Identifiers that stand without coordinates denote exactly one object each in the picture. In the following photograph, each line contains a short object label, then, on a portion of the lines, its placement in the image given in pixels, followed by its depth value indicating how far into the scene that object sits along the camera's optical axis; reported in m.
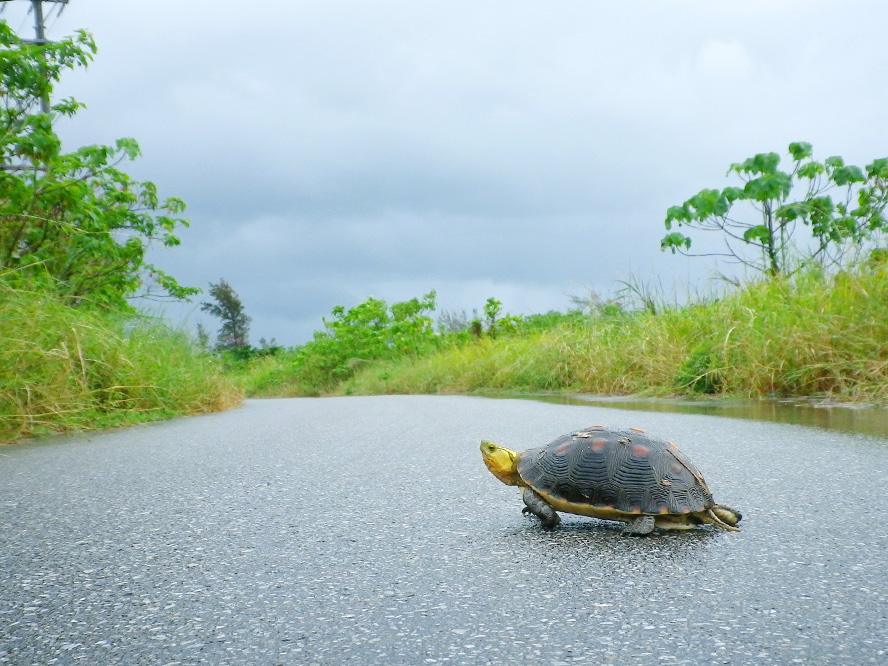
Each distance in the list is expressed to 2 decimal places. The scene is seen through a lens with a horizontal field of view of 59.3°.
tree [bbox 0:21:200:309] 8.18
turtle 2.28
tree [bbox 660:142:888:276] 16.38
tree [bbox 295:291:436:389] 29.05
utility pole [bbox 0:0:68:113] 14.75
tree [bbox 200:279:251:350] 44.03
